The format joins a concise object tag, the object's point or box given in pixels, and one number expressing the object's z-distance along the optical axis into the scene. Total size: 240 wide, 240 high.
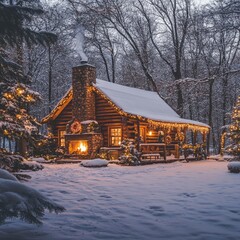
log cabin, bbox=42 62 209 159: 24.09
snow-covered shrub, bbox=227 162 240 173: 15.84
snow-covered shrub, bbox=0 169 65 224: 4.24
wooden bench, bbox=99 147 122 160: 23.52
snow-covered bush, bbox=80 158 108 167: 19.59
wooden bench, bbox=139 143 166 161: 23.90
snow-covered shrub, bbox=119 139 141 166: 21.66
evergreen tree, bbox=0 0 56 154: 6.81
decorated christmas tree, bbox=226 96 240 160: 22.44
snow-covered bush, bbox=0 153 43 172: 10.51
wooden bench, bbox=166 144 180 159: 30.88
